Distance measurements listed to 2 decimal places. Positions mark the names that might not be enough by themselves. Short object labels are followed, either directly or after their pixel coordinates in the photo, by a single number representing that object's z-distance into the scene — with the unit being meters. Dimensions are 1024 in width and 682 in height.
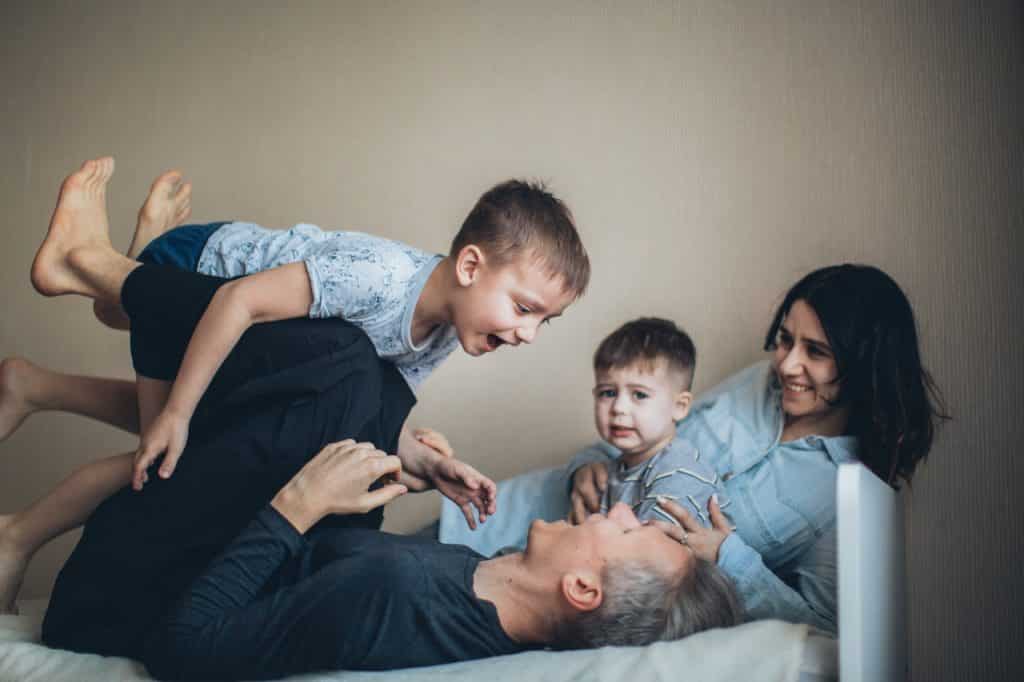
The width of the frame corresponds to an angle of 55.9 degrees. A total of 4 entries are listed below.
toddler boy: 1.61
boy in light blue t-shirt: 1.38
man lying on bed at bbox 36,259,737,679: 1.04
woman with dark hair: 1.51
